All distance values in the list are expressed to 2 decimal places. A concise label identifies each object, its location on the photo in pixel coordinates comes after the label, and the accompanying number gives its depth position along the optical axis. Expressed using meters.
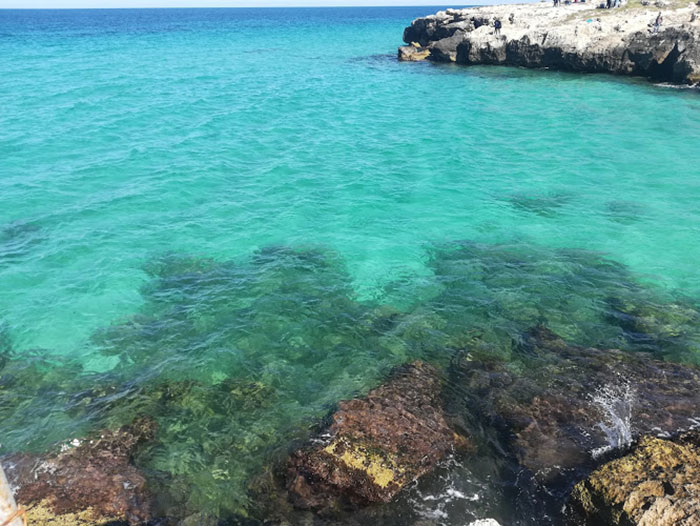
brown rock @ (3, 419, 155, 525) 8.62
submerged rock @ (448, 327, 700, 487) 9.73
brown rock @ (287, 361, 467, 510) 8.95
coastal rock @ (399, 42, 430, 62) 63.66
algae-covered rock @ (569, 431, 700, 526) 7.10
